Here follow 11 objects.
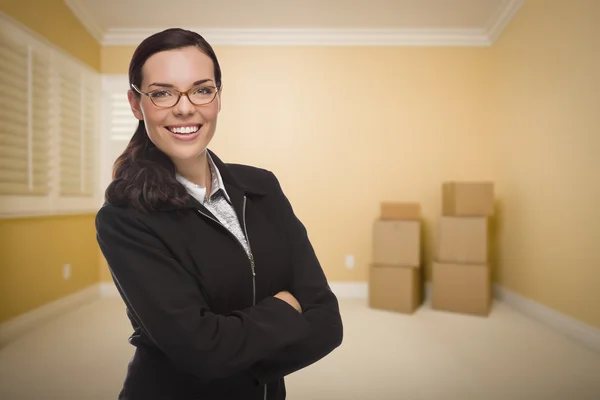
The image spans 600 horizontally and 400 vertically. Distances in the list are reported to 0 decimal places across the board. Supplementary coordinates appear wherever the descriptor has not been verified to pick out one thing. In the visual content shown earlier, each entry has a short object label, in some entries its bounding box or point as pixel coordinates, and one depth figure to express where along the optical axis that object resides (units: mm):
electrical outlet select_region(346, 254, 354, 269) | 3838
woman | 713
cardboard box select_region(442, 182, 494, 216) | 3256
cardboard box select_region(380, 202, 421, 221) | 3443
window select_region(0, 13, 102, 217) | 2506
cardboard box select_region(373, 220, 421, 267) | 3299
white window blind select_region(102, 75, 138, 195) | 3748
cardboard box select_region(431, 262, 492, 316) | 3129
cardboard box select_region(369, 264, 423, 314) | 3238
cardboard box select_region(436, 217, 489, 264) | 3174
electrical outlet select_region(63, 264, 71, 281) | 3197
